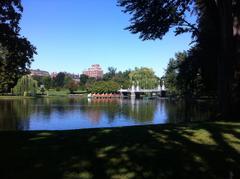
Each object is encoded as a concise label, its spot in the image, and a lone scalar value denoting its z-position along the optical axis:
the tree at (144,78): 73.60
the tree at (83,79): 97.56
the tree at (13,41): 8.49
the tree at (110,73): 94.17
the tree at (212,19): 7.44
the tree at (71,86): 81.76
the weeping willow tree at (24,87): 50.23
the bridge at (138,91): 65.31
